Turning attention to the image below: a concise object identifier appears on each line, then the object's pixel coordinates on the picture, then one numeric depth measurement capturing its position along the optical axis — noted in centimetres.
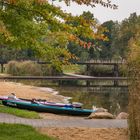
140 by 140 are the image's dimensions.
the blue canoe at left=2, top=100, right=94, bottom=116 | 2395
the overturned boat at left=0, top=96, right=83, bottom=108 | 2444
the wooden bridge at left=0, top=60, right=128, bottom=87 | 6300
